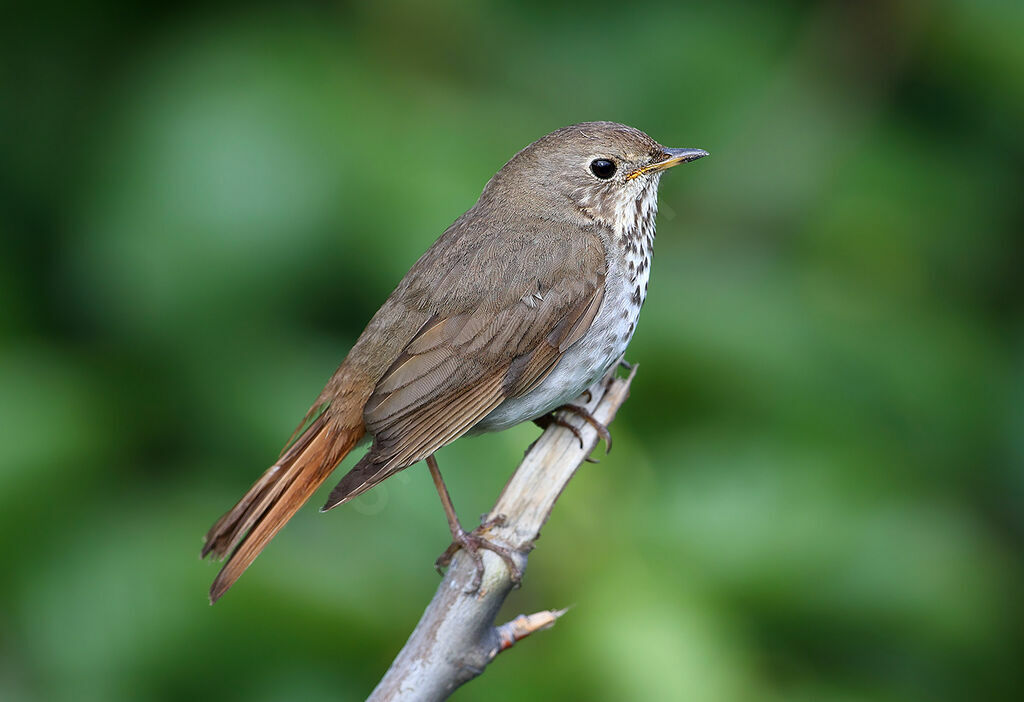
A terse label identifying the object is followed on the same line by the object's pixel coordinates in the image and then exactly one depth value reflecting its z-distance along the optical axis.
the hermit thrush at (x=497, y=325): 4.13
